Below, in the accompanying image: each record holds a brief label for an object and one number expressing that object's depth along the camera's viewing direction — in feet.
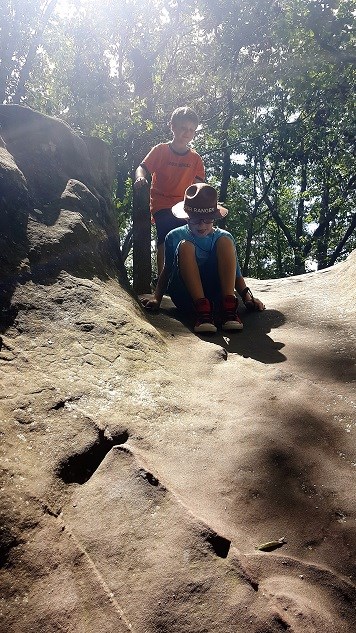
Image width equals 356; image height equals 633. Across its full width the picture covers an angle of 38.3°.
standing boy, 16.43
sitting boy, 12.07
